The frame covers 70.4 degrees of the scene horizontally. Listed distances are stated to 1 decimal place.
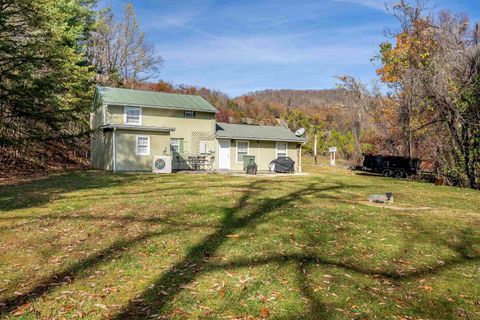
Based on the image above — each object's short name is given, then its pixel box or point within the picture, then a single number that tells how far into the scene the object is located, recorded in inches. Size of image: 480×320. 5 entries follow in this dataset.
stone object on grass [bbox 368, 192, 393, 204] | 440.5
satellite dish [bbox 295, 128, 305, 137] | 1086.2
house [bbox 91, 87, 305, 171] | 824.3
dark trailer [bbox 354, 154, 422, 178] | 917.8
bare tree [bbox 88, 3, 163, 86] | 1439.5
